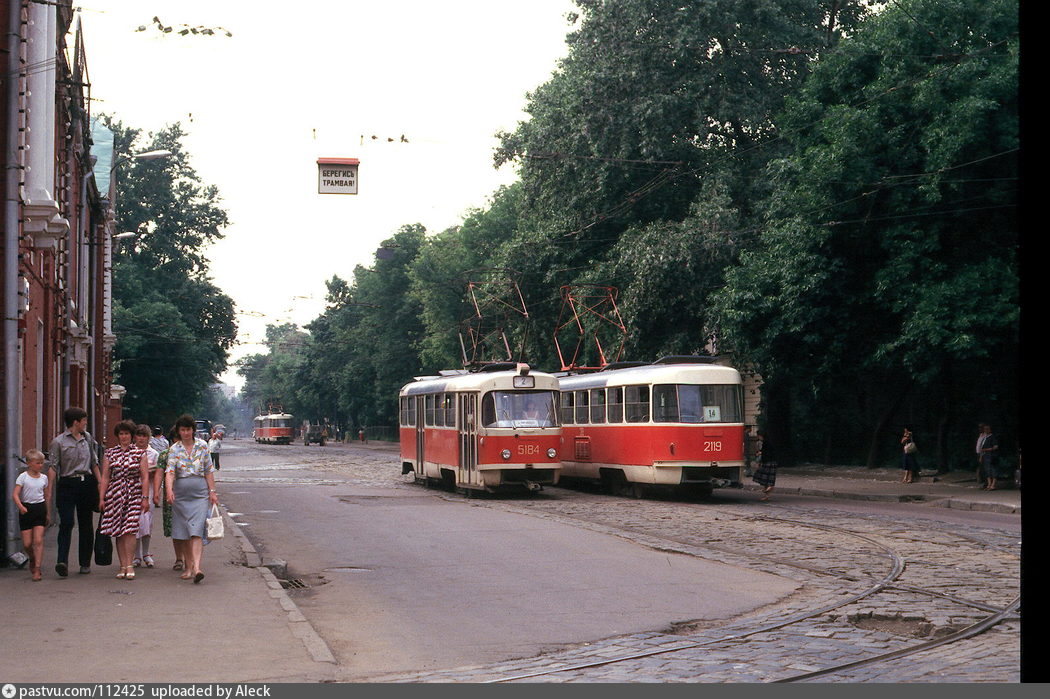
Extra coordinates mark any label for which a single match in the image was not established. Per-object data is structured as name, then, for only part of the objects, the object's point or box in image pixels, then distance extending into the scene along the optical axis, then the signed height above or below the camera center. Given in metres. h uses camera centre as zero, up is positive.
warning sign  23.62 +4.30
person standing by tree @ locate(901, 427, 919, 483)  32.66 -1.31
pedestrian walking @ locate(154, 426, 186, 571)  13.72 -1.05
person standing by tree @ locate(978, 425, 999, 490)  28.73 -1.12
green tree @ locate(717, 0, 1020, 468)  26.69 +4.10
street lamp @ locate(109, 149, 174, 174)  32.06 +6.43
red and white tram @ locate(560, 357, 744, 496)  26.28 -0.35
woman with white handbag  13.51 -0.82
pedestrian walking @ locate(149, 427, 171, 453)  24.39 -0.56
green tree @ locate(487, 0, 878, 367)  37.81 +8.34
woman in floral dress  13.84 -0.85
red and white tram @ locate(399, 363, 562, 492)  27.98 -0.41
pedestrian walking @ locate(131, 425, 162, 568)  14.16 -1.15
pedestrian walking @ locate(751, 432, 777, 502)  28.73 -1.45
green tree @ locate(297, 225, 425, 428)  88.00 +5.27
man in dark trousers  13.87 -0.69
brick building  15.08 +2.83
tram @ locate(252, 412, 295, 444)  116.56 -1.56
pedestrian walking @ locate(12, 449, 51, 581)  13.59 -0.94
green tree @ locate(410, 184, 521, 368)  73.06 +8.20
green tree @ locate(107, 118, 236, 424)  58.78 +6.11
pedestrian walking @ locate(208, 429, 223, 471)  40.38 -1.02
